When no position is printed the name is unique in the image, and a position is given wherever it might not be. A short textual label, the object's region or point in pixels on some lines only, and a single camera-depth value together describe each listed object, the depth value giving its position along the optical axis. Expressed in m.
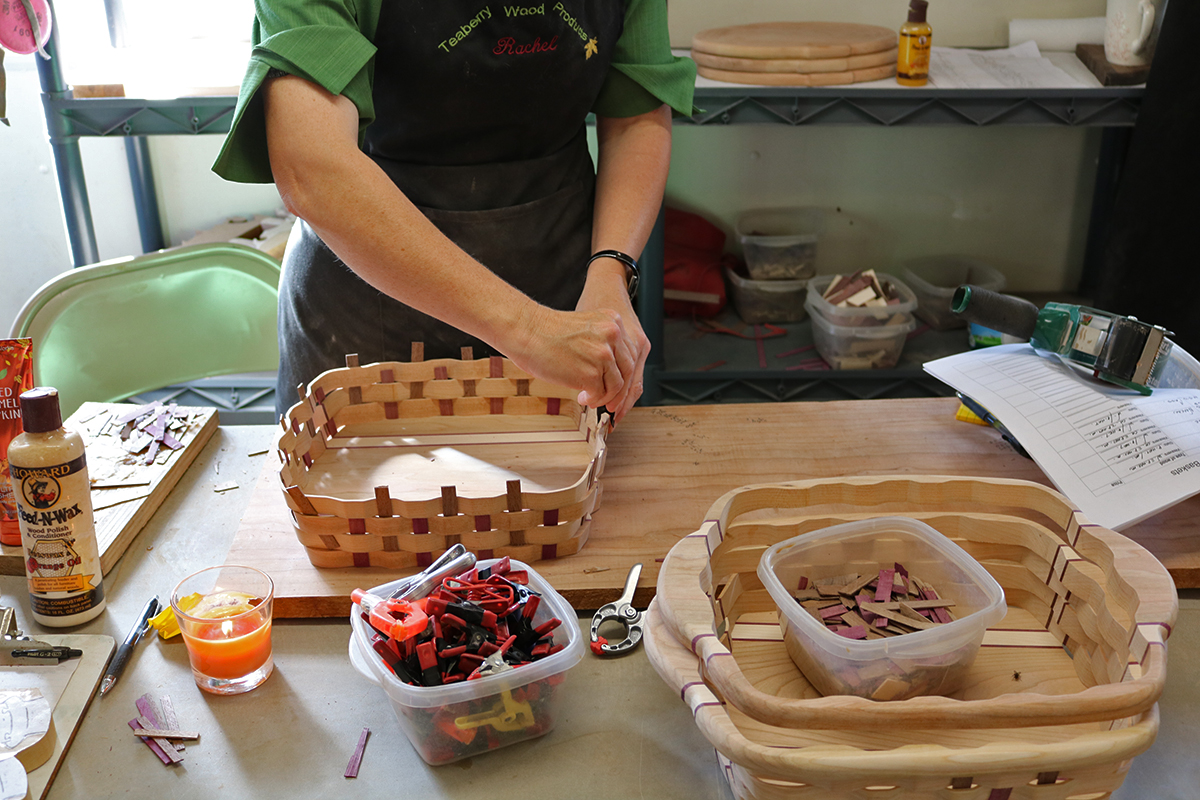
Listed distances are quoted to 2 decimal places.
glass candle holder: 0.80
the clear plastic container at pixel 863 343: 2.41
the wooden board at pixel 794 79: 2.12
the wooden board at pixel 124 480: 0.98
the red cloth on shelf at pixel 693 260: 2.68
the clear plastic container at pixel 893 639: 0.70
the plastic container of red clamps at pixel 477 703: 0.70
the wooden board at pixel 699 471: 0.93
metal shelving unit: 2.11
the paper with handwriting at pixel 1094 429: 0.96
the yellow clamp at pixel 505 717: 0.72
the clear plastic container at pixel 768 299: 2.66
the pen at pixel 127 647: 0.82
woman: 0.96
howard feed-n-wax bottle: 0.81
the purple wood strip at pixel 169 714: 0.77
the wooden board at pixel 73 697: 0.72
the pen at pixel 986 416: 1.15
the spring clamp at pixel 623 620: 0.85
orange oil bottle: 2.08
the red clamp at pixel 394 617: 0.73
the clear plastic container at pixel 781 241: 2.63
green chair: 1.47
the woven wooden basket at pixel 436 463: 0.90
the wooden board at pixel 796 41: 2.10
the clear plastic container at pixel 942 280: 2.61
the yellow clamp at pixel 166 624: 0.87
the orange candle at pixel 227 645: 0.80
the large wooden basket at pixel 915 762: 0.59
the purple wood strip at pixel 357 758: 0.72
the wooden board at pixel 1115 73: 2.16
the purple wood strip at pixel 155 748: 0.73
